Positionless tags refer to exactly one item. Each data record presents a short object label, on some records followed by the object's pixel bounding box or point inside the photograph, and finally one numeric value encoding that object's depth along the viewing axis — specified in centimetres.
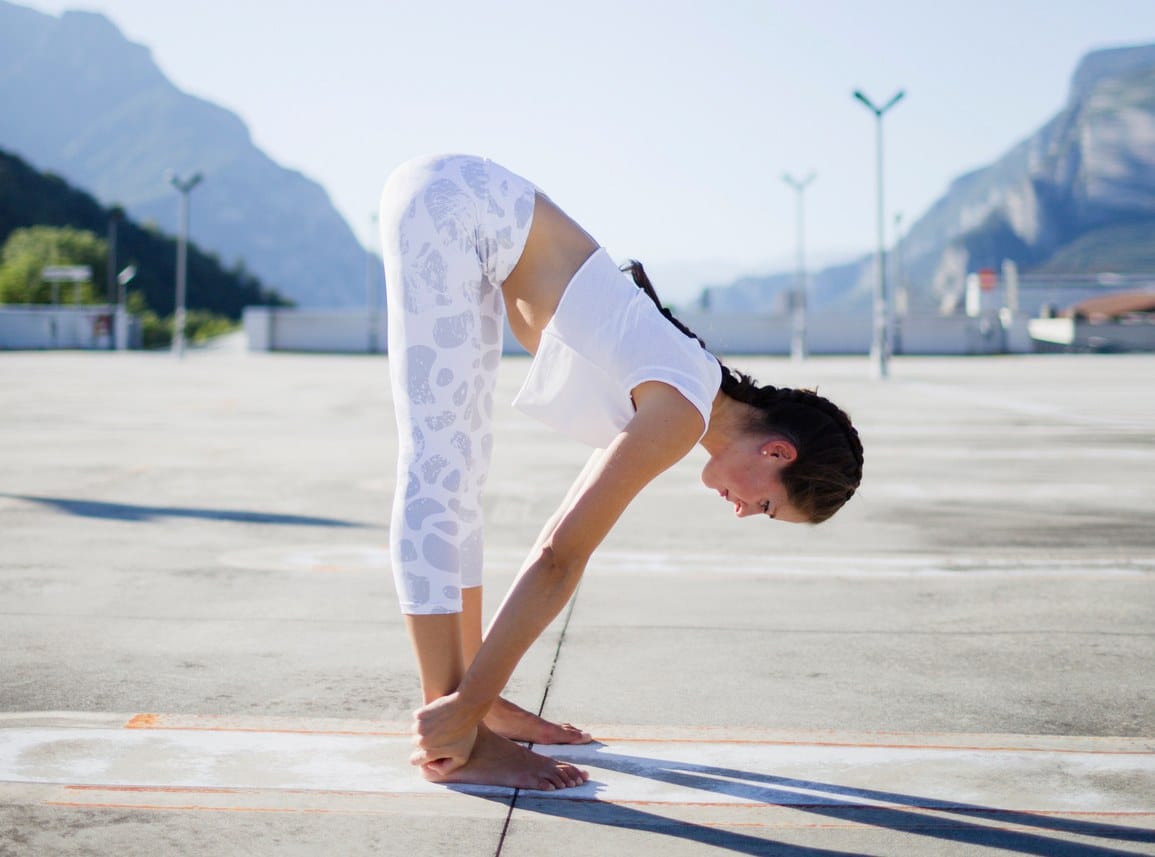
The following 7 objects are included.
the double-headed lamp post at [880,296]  2830
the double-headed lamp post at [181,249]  4294
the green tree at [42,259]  7794
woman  264
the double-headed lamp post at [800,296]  5119
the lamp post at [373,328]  5700
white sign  5684
